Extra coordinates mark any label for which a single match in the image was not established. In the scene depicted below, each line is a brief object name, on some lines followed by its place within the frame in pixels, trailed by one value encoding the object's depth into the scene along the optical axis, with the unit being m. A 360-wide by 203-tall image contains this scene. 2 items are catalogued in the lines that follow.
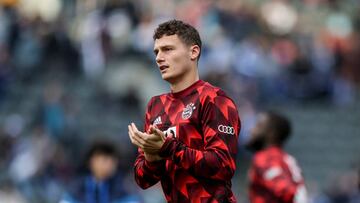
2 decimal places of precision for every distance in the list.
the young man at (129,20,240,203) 12.31
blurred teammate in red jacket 17.66
